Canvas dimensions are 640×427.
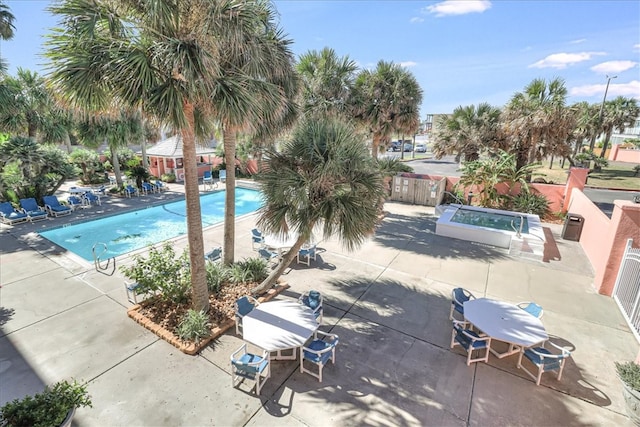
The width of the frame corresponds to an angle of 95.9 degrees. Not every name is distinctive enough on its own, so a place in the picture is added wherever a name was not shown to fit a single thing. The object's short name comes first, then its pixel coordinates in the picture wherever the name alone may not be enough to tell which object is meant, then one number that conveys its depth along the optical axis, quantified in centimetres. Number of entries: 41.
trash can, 1277
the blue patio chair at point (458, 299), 717
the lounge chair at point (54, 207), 1566
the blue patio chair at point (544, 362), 539
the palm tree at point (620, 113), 3262
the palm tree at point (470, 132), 1778
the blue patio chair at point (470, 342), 586
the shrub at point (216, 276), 809
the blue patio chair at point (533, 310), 666
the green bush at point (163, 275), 696
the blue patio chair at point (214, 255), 975
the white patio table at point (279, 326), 562
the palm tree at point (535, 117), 1569
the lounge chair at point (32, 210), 1475
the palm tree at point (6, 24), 1617
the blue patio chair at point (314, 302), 705
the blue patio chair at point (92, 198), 1793
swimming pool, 1313
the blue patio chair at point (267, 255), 1002
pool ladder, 965
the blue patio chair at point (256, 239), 1119
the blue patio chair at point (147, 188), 2142
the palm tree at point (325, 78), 1337
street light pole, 2437
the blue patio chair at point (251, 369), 507
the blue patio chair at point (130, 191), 2056
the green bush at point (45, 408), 391
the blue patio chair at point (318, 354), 545
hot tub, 1198
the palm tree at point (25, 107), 1636
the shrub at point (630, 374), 490
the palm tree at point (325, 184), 645
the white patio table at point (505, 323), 579
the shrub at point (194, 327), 632
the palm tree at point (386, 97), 1405
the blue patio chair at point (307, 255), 1050
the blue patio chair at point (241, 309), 669
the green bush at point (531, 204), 1611
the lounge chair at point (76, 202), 1684
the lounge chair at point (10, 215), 1435
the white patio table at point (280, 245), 1035
